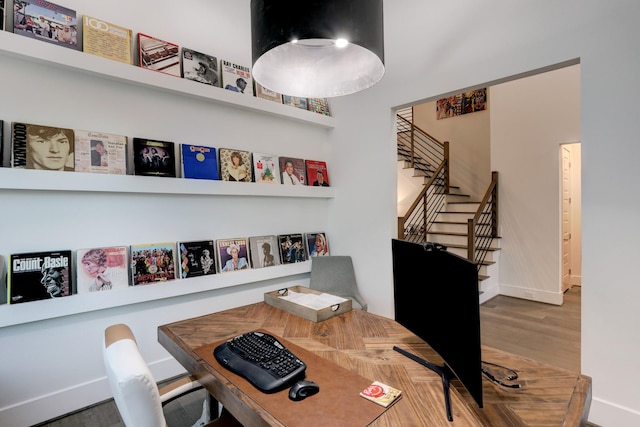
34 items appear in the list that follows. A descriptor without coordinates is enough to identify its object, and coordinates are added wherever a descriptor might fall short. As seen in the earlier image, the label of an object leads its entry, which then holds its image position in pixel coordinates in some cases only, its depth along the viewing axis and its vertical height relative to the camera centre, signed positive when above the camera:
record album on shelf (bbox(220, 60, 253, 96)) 2.82 +1.18
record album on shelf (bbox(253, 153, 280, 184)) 3.01 +0.37
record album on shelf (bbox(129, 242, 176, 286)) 2.32 -0.41
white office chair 0.80 -0.46
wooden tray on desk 1.69 -0.58
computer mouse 0.98 -0.59
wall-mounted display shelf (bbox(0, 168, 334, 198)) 1.87 +0.17
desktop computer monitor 0.85 -0.34
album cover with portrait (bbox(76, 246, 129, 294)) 2.11 -0.41
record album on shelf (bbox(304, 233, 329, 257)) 3.44 -0.43
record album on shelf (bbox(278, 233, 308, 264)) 3.18 -0.44
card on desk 0.97 -0.61
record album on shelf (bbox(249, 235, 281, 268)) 2.98 -0.44
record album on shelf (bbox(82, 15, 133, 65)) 2.14 +1.19
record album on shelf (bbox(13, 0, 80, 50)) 1.95 +1.20
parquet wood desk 0.91 -0.62
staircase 4.79 -0.33
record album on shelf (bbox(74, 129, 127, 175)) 2.14 +0.40
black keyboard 1.06 -0.57
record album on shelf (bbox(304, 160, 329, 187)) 3.46 +0.36
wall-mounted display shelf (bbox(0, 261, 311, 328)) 1.88 -0.62
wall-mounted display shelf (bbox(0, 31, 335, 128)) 1.88 +0.95
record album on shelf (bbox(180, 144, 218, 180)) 2.57 +0.38
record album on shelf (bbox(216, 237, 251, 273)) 2.75 -0.43
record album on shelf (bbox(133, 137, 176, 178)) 2.34 +0.39
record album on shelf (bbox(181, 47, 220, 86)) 2.59 +1.19
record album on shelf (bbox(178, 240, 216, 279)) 2.54 -0.42
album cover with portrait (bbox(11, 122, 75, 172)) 1.92 +0.40
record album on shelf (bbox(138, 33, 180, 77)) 2.37 +1.19
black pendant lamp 1.04 +0.63
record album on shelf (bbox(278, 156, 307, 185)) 3.22 +0.36
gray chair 3.19 -0.74
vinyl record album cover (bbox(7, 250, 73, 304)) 1.89 -0.41
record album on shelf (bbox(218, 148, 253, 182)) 2.79 +0.38
